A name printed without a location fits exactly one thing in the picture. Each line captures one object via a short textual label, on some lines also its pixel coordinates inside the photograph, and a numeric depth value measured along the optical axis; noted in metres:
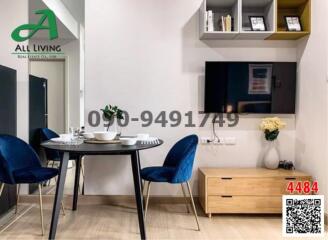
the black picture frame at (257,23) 3.51
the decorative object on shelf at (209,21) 3.46
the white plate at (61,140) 2.92
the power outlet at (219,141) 3.77
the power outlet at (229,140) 3.77
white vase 3.56
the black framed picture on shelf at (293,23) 3.47
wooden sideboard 3.27
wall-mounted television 3.64
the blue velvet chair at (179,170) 2.91
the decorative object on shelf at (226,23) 3.47
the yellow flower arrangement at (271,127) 3.50
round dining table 2.50
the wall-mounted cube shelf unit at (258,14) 3.42
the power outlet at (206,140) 3.76
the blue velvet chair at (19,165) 2.78
